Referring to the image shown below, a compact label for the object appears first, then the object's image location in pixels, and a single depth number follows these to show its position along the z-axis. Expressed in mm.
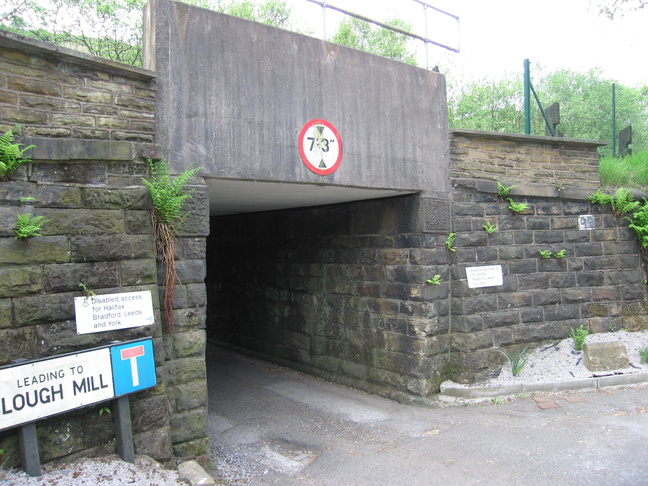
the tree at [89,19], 11836
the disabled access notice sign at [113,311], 3707
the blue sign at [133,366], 3754
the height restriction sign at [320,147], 5242
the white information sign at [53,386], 3188
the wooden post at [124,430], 3710
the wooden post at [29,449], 3223
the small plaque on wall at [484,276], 6594
